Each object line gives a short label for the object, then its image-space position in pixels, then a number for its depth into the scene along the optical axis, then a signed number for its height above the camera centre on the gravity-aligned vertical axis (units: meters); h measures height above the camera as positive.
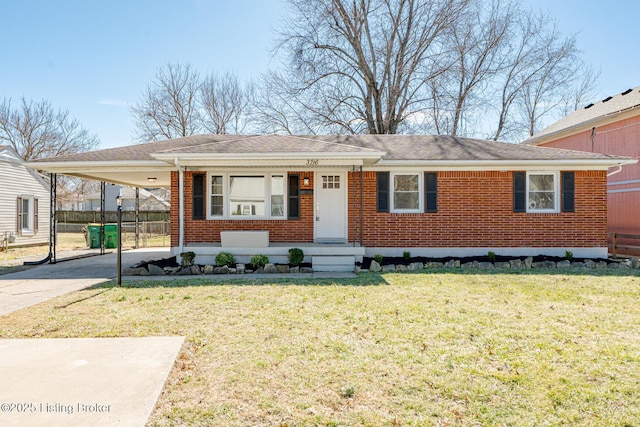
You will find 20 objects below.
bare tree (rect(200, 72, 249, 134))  30.27 +8.88
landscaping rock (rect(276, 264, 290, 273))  9.91 -1.34
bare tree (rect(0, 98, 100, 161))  29.41 +6.48
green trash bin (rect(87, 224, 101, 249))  16.53 -0.88
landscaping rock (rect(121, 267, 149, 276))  9.59 -1.39
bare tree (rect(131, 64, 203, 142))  28.95 +8.06
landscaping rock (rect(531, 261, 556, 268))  10.59 -1.27
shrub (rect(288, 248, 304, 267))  10.09 -1.03
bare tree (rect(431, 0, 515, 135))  23.47 +9.98
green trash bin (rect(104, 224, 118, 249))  16.36 -0.83
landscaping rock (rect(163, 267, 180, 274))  9.73 -1.36
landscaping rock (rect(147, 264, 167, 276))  9.69 -1.37
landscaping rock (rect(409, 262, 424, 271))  10.32 -1.31
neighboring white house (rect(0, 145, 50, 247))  16.83 +0.55
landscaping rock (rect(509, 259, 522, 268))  10.57 -1.27
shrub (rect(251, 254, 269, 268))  10.09 -1.16
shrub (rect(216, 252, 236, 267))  10.15 -1.14
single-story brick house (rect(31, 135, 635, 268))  11.42 +0.30
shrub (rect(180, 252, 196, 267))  10.11 -1.12
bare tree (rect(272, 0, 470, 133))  23.23 +9.38
